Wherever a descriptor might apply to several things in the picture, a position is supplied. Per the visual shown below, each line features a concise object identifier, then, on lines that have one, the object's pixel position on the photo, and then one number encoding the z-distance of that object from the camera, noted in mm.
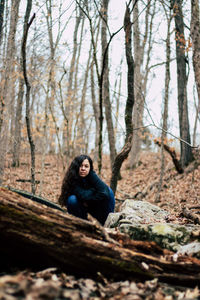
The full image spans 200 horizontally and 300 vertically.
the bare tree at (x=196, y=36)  4906
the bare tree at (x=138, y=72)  12184
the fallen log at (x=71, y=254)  1999
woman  3693
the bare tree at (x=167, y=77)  8670
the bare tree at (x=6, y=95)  7586
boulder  2506
